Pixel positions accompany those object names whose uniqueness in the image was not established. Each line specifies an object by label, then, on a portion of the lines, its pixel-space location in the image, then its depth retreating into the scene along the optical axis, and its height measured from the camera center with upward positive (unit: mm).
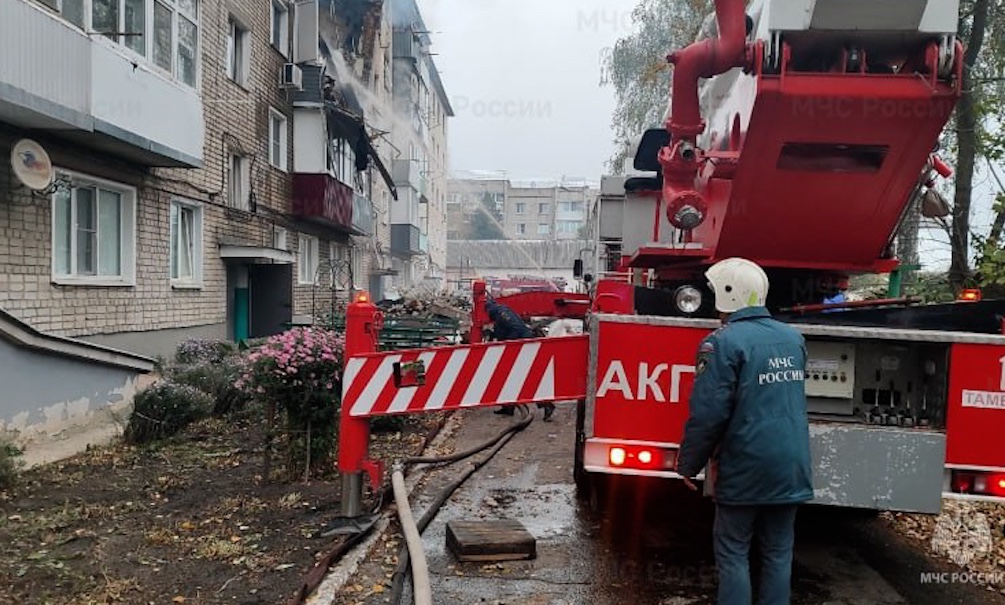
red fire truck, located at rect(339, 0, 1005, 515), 3826 -135
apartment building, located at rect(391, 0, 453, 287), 35344 +7159
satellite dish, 7777 +1071
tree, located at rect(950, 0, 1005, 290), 8336 +1876
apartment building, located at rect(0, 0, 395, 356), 8094 +1511
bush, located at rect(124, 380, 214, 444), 7594 -1405
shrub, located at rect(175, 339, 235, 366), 11055 -1179
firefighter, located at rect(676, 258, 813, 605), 3295 -655
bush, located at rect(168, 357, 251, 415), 8781 -1270
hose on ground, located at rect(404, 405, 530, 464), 6324 -1575
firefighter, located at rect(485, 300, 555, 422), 9758 -603
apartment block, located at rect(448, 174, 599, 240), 85125 +8132
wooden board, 4559 -1591
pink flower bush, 5684 -692
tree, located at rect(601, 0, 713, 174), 23234 +7139
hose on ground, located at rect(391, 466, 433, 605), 3639 -1454
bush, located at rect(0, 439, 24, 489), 5789 -1491
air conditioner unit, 17516 +4478
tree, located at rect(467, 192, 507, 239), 85438 +6271
